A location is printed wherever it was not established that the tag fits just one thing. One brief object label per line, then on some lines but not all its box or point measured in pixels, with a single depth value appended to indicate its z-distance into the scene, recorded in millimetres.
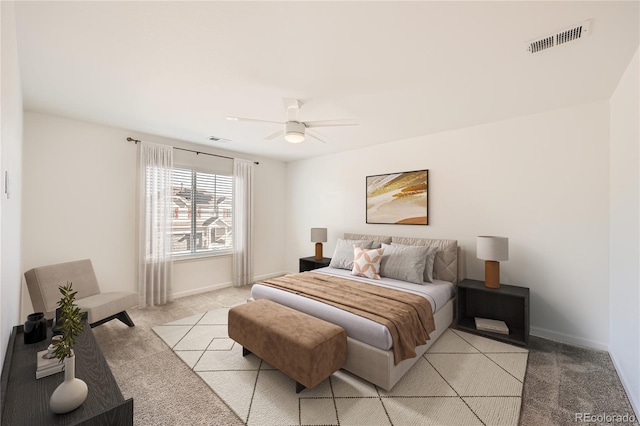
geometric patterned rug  1860
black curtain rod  3924
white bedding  2178
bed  2137
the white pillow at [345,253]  4048
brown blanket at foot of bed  2229
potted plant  1132
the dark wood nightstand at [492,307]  2949
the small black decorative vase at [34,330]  1718
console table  1114
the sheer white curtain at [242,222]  5109
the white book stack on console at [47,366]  1386
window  4492
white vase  1126
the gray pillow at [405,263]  3371
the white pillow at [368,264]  3549
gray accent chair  2855
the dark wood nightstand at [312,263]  4741
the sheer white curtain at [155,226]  3990
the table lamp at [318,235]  4867
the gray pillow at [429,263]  3471
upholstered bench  1988
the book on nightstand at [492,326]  2982
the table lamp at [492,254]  3017
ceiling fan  2740
